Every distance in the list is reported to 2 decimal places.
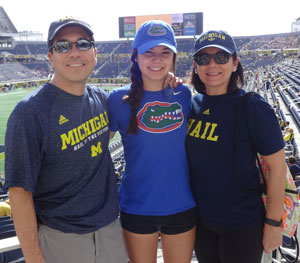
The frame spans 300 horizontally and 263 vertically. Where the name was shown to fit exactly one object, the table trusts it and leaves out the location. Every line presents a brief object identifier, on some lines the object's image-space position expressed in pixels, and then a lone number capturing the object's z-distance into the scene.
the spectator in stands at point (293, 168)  5.36
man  1.52
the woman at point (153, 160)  1.95
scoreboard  49.03
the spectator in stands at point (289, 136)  9.04
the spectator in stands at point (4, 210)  4.98
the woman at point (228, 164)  1.77
